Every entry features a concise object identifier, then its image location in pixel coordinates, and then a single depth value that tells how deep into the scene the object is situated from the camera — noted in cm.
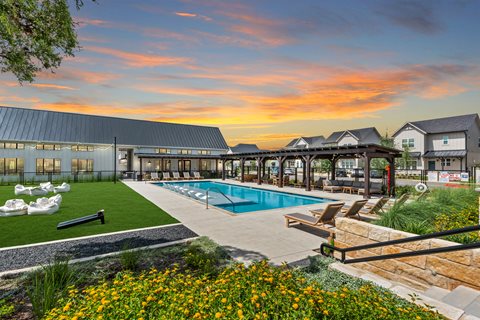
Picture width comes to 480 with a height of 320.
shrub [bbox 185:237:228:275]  461
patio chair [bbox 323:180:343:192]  1800
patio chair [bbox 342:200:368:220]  802
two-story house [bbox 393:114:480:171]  3316
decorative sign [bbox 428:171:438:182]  2926
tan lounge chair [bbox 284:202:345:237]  718
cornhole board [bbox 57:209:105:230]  778
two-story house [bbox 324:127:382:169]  4619
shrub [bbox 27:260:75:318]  323
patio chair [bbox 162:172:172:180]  3077
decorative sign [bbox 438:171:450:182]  2512
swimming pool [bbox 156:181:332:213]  1464
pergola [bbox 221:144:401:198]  1559
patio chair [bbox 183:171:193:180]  3078
